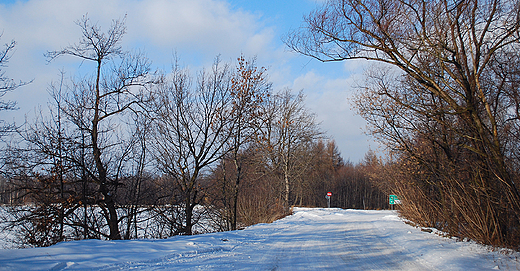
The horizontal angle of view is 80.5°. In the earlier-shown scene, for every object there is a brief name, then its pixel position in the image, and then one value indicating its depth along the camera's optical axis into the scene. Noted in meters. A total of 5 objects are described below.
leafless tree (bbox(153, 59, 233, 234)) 13.95
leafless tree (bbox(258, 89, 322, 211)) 29.31
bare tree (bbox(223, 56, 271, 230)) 14.99
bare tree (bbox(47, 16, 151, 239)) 12.11
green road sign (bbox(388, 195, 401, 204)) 20.15
